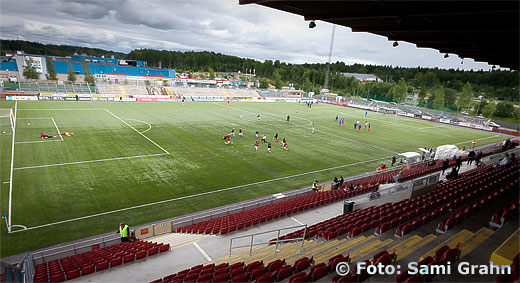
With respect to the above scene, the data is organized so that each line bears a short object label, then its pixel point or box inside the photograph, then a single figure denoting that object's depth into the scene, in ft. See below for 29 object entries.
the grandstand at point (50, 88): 168.66
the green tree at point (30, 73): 229.25
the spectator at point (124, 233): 39.60
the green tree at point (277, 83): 364.46
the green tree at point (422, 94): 294.87
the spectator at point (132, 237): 40.34
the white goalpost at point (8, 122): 92.16
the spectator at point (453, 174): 63.87
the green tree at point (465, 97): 260.62
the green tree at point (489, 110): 226.93
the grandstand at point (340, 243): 21.80
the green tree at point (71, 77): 228.22
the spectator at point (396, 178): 65.28
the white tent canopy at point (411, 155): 86.17
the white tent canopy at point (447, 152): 95.35
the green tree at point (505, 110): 224.33
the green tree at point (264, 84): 344.30
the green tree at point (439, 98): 269.03
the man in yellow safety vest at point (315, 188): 63.26
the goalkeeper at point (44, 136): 89.94
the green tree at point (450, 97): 271.47
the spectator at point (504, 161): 72.34
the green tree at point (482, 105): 241.61
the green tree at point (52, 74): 241.84
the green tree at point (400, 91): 302.04
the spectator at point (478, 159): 83.57
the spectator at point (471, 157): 84.02
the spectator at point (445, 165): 71.38
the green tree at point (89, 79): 224.78
